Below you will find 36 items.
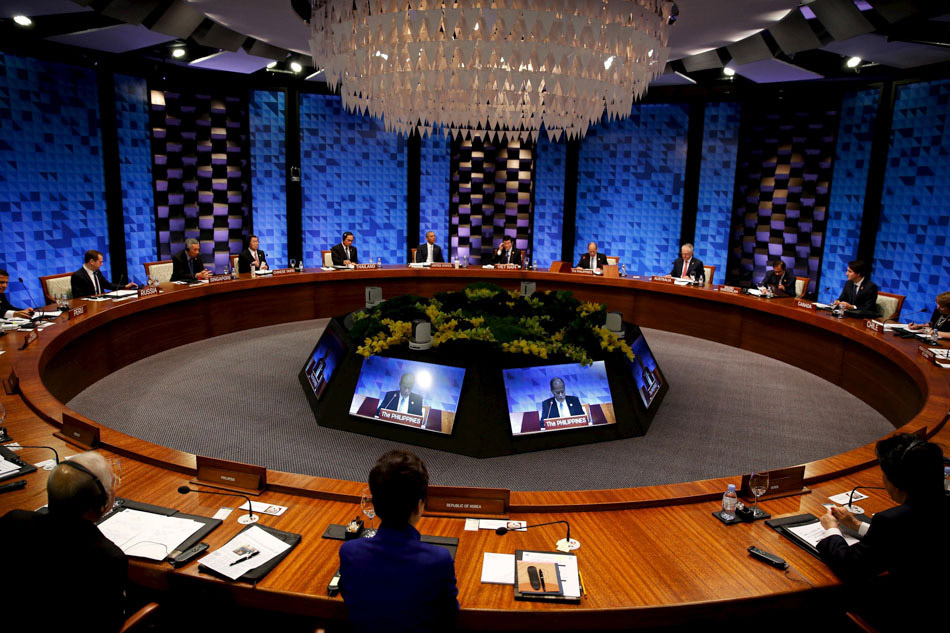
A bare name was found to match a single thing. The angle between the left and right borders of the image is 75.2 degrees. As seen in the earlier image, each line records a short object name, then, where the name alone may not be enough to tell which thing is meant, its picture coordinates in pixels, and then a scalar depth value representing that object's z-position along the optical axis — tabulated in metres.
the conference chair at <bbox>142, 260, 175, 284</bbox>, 7.83
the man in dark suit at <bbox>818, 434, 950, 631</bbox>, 1.99
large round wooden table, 2.17
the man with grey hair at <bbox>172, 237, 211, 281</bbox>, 8.05
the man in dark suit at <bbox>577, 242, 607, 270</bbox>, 9.57
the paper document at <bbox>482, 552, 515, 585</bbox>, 2.27
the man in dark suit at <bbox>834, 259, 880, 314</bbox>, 6.89
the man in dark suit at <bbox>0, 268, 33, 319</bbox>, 5.67
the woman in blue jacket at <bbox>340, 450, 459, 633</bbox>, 1.74
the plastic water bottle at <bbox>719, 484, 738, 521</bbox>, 2.74
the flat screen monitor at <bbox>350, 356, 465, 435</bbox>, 4.85
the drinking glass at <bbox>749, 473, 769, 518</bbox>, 2.81
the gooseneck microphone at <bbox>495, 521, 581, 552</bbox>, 2.50
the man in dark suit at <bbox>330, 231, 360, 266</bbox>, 9.44
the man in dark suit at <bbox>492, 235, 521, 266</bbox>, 10.03
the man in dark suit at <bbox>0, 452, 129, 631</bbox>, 1.80
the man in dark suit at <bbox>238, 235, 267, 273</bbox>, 8.68
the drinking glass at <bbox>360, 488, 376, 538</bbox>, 2.63
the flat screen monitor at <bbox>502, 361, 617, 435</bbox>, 4.82
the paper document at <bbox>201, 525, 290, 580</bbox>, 2.29
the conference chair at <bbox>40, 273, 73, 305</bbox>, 6.55
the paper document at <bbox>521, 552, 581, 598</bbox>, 2.21
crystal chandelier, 3.97
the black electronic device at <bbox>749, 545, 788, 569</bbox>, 2.37
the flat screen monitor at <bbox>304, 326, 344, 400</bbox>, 5.47
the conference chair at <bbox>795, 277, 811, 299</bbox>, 8.25
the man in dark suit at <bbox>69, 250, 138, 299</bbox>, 6.74
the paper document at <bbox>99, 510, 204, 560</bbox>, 2.37
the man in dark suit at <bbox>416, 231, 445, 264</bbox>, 9.89
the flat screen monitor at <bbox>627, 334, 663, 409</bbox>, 5.55
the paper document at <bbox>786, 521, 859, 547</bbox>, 2.55
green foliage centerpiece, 4.96
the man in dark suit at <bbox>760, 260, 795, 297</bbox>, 8.16
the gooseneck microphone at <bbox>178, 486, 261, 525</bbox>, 2.63
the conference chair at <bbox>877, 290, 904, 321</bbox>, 6.82
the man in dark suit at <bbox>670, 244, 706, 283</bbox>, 8.97
